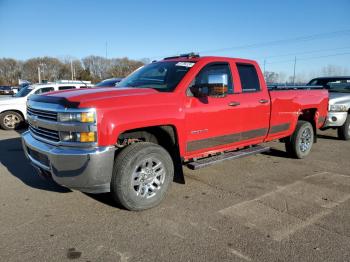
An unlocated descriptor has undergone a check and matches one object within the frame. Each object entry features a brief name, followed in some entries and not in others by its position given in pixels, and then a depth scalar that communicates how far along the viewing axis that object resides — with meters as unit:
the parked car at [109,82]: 12.39
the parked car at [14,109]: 10.40
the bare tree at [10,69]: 89.19
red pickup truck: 3.36
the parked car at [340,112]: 8.54
